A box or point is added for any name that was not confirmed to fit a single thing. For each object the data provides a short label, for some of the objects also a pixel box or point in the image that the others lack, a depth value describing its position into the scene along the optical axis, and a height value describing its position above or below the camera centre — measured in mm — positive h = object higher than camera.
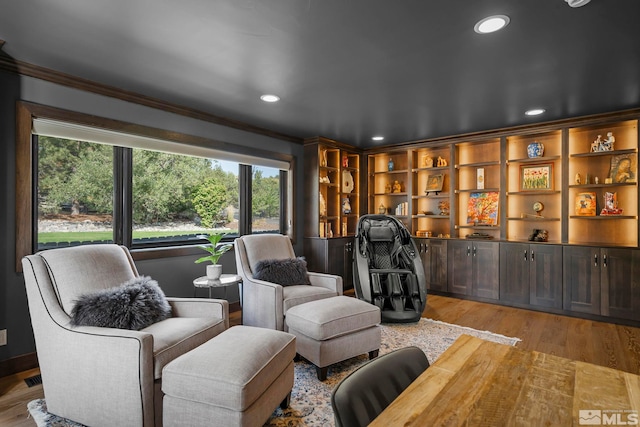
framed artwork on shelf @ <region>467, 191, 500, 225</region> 4938 +87
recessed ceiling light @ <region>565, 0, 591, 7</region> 1739 +1089
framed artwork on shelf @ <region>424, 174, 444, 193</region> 5309 +493
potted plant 3271 -413
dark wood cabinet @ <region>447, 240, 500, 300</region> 4602 -752
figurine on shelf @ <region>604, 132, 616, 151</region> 4012 +855
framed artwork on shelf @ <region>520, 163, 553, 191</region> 4473 +496
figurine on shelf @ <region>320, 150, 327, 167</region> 5300 +891
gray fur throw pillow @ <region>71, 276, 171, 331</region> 1961 -562
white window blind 2801 +727
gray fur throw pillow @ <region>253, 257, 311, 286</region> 3262 -561
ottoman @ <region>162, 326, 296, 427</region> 1632 -843
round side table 3133 -629
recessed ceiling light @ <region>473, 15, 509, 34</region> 1941 +1122
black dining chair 854 -495
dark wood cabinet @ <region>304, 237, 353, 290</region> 5055 -632
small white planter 3270 -551
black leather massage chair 3785 -649
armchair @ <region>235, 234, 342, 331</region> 2896 -698
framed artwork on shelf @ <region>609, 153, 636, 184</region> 3900 +525
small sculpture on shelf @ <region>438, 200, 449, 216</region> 5383 +113
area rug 2016 -1218
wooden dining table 833 -502
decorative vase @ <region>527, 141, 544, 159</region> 4477 +853
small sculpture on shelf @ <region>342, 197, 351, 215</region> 5754 +144
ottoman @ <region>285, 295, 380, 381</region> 2496 -886
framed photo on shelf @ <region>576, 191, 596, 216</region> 4191 +120
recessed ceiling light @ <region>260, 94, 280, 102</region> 3281 +1148
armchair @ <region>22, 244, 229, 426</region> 1778 -747
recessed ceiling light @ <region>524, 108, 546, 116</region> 3727 +1147
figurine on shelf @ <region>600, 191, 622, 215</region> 4023 +100
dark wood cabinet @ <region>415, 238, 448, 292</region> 5035 -709
